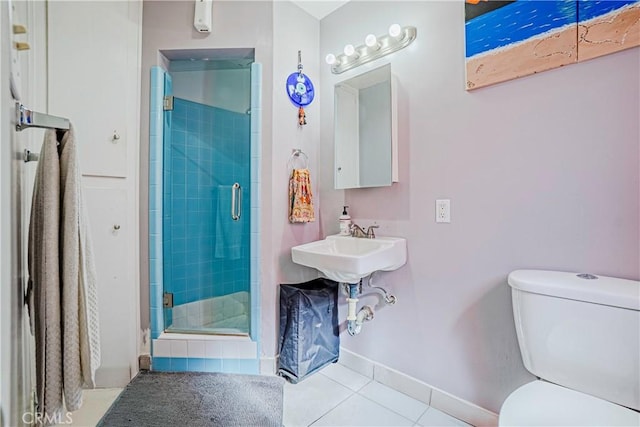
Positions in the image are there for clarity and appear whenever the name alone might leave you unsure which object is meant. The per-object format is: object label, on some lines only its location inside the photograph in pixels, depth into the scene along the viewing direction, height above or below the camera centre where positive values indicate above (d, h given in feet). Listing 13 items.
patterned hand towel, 6.42 +0.30
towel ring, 6.57 +1.23
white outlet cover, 4.99 +0.03
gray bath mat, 4.84 -3.39
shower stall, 6.55 +0.40
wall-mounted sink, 4.78 -0.78
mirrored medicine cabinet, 5.66 +1.67
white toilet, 2.94 -1.52
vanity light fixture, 5.44 +3.26
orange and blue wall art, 3.52 +2.36
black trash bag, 5.87 -2.41
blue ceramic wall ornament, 6.50 +2.72
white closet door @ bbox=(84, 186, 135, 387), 5.59 -1.30
